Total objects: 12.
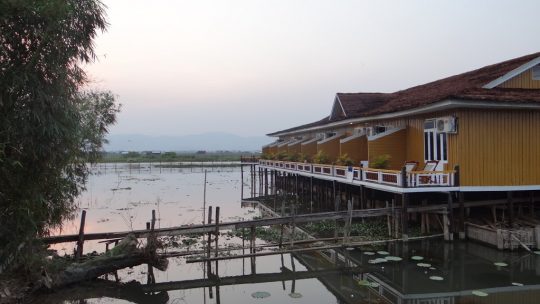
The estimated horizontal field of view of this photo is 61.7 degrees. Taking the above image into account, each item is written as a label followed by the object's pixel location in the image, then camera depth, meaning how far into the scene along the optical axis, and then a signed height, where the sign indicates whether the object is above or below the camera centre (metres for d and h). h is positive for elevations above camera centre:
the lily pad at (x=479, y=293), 10.53 -3.25
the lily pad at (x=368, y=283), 11.56 -3.32
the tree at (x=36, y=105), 8.12 +0.96
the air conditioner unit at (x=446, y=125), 15.54 +1.06
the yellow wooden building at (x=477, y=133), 15.27 +0.81
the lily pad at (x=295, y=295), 11.13 -3.49
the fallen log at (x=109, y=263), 11.46 -2.96
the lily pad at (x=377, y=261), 13.65 -3.21
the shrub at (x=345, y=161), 20.67 -0.28
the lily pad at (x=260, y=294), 11.28 -3.52
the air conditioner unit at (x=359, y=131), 23.55 +1.30
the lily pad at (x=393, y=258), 13.73 -3.16
